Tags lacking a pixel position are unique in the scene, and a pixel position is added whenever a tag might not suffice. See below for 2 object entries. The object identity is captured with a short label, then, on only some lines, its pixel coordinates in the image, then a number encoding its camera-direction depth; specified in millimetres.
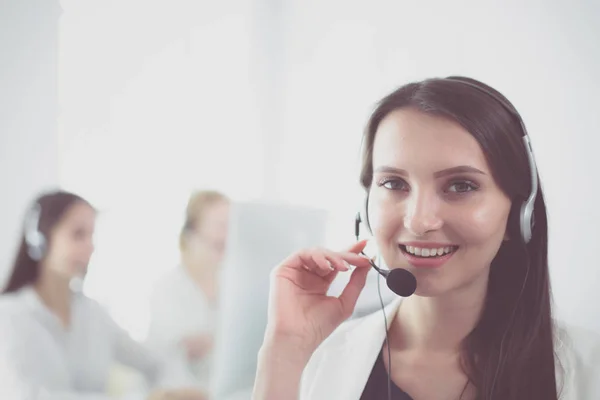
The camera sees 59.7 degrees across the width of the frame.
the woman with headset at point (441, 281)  792
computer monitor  860
